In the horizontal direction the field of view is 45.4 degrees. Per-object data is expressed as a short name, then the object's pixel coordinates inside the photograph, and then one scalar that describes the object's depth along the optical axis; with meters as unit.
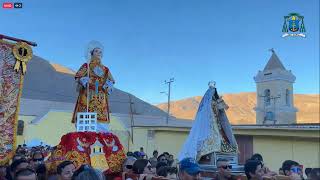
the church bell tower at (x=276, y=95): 36.09
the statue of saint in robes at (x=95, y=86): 7.78
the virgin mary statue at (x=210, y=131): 6.83
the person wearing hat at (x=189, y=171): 3.85
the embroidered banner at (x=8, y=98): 7.00
